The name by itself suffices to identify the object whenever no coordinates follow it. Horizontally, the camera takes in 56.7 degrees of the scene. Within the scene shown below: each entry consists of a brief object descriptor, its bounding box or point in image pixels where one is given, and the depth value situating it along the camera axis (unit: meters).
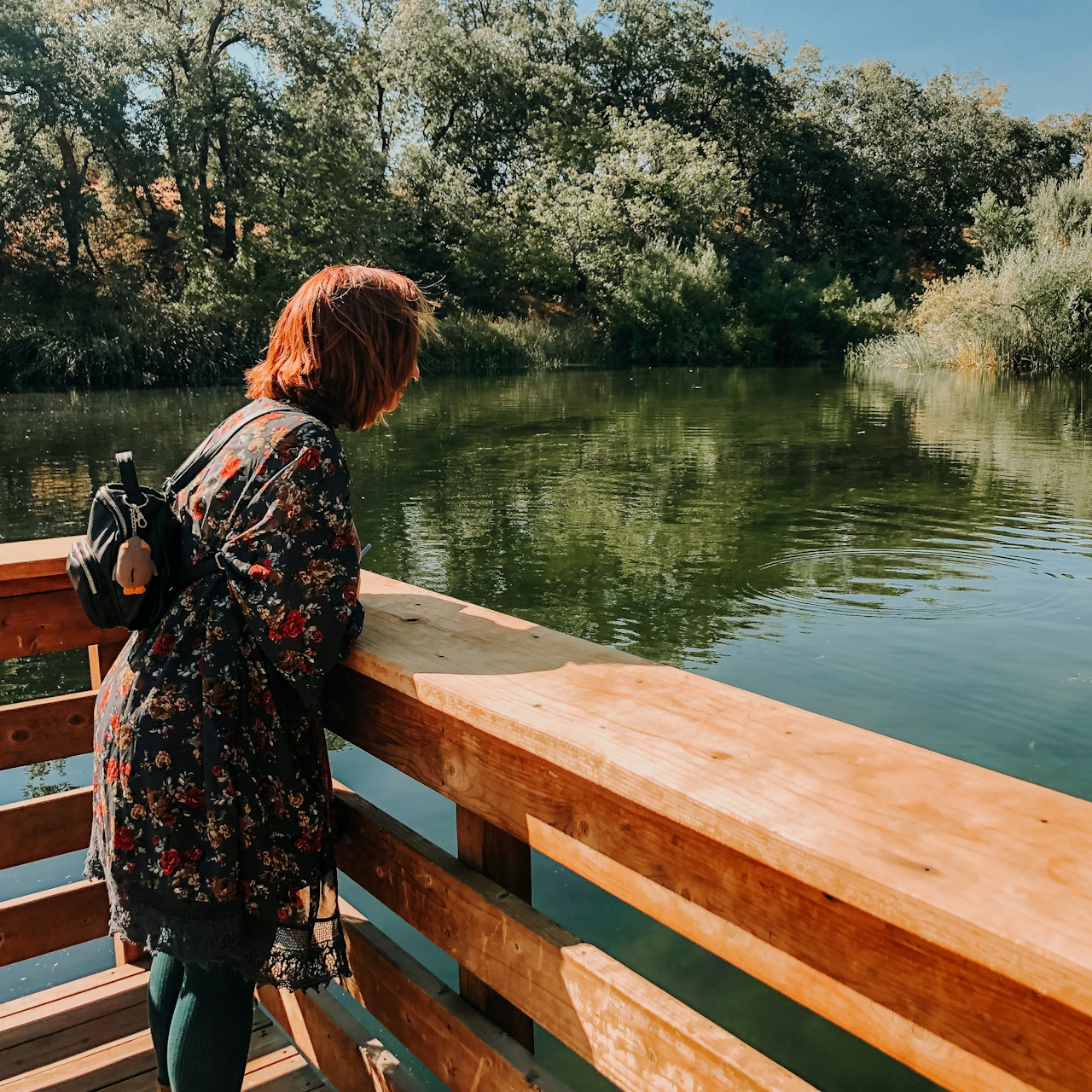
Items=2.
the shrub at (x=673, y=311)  32.88
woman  1.47
